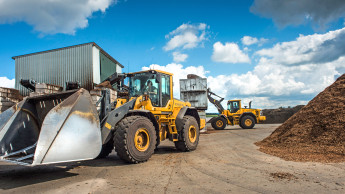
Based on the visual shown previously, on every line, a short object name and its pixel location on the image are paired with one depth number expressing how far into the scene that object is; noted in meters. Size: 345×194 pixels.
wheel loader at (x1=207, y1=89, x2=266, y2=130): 18.39
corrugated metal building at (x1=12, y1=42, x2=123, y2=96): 16.78
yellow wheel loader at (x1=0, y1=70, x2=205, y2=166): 4.25
